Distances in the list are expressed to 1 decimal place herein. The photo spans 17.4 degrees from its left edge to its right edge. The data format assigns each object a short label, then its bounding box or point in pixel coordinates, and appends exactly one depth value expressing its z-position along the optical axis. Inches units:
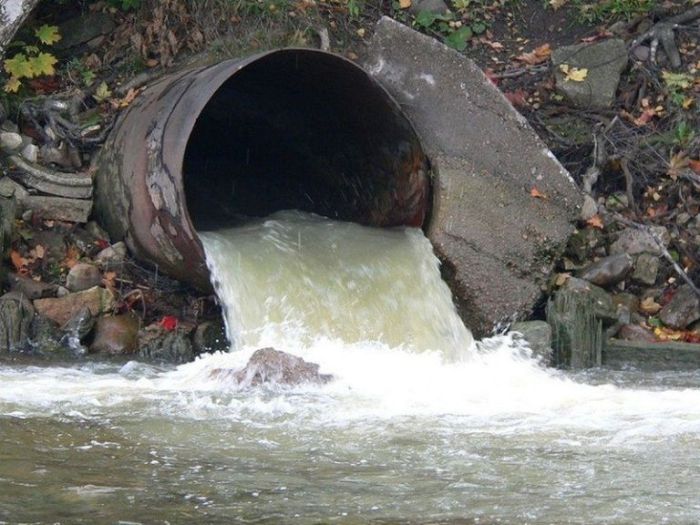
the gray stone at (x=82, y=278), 529.2
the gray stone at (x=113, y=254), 541.7
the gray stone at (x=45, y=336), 502.3
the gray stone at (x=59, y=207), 552.4
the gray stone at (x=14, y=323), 499.5
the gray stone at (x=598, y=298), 538.0
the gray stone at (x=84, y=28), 641.5
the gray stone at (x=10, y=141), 564.6
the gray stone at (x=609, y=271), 562.6
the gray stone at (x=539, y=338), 521.9
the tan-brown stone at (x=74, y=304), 512.2
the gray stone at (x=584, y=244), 579.0
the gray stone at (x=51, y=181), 558.6
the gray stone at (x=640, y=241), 579.0
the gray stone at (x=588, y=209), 584.4
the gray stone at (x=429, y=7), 717.3
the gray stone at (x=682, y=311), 558.9
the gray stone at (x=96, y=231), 556.6
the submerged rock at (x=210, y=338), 519.9
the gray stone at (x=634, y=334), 546.2
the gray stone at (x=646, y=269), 572.2
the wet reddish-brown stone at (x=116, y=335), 509.1
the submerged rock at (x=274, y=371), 422.3
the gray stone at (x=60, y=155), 578.1
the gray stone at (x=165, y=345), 512.5
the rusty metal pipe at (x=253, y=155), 505.7
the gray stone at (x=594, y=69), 652.8
